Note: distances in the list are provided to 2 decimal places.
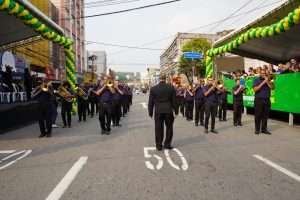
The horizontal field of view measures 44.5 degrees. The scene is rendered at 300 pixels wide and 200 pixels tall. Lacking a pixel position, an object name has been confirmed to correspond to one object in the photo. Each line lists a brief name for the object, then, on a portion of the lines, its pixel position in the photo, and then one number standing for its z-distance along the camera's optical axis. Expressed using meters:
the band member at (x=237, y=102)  13.98
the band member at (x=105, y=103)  11.93
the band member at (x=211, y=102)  11.88
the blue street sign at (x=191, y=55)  37.47
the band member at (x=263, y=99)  11.45
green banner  13.25
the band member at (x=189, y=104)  16.84
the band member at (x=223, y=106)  15.96
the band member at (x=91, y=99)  18.63
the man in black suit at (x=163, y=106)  8.84
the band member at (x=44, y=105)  11.50
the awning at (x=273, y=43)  15.62
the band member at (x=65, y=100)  14.30
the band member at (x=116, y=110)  14.01
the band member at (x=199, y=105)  14.06
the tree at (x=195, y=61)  67.03
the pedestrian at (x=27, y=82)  19.95
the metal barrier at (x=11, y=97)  17.14
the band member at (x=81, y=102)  16.92
